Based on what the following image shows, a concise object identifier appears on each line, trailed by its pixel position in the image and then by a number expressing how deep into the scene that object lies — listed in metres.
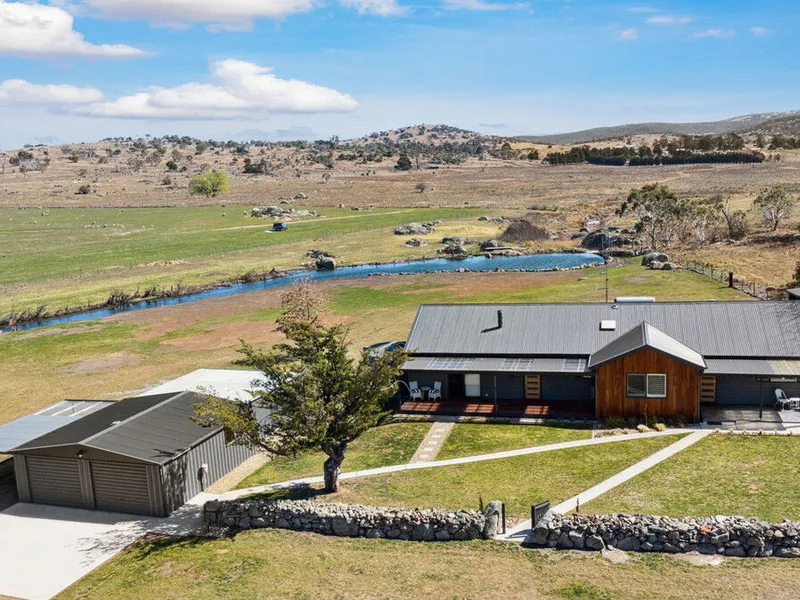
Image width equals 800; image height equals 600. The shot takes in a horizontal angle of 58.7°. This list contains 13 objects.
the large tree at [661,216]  76.81
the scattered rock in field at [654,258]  64.62
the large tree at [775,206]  75.12
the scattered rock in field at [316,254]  81.43
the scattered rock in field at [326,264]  76.94
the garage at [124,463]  23.69
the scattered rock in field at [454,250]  82.40
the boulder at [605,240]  79.38
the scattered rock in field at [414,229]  94.75
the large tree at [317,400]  22.81
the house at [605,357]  29.73
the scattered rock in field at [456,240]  87.21
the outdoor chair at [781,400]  29.64
